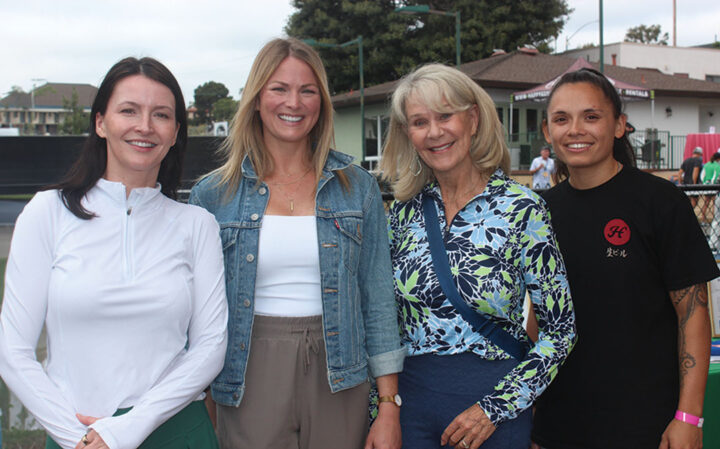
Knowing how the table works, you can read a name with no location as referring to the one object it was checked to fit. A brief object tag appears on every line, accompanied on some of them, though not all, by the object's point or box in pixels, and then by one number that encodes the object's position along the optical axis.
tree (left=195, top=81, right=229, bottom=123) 111.44
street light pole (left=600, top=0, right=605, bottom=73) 17.73
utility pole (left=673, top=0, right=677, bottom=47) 71.75
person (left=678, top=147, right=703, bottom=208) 15.72
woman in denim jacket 2.36
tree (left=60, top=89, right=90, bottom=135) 49.94
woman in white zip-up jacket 1.93
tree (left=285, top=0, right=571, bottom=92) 36.53
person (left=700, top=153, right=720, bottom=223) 14.44
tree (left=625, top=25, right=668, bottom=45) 76.31
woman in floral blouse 2.32
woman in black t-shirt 2.40
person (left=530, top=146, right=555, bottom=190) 17.96
